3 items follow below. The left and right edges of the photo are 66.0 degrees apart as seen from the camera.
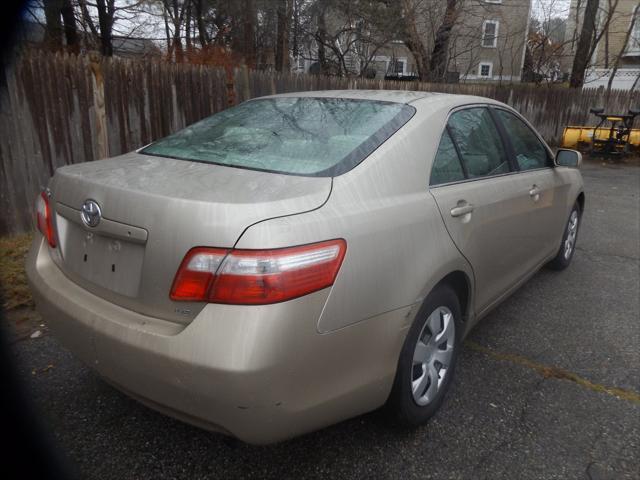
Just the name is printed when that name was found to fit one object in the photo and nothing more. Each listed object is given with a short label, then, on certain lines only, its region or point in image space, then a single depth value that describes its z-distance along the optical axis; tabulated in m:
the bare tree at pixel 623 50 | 16.25
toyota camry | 1.63
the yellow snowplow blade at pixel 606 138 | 13.03
